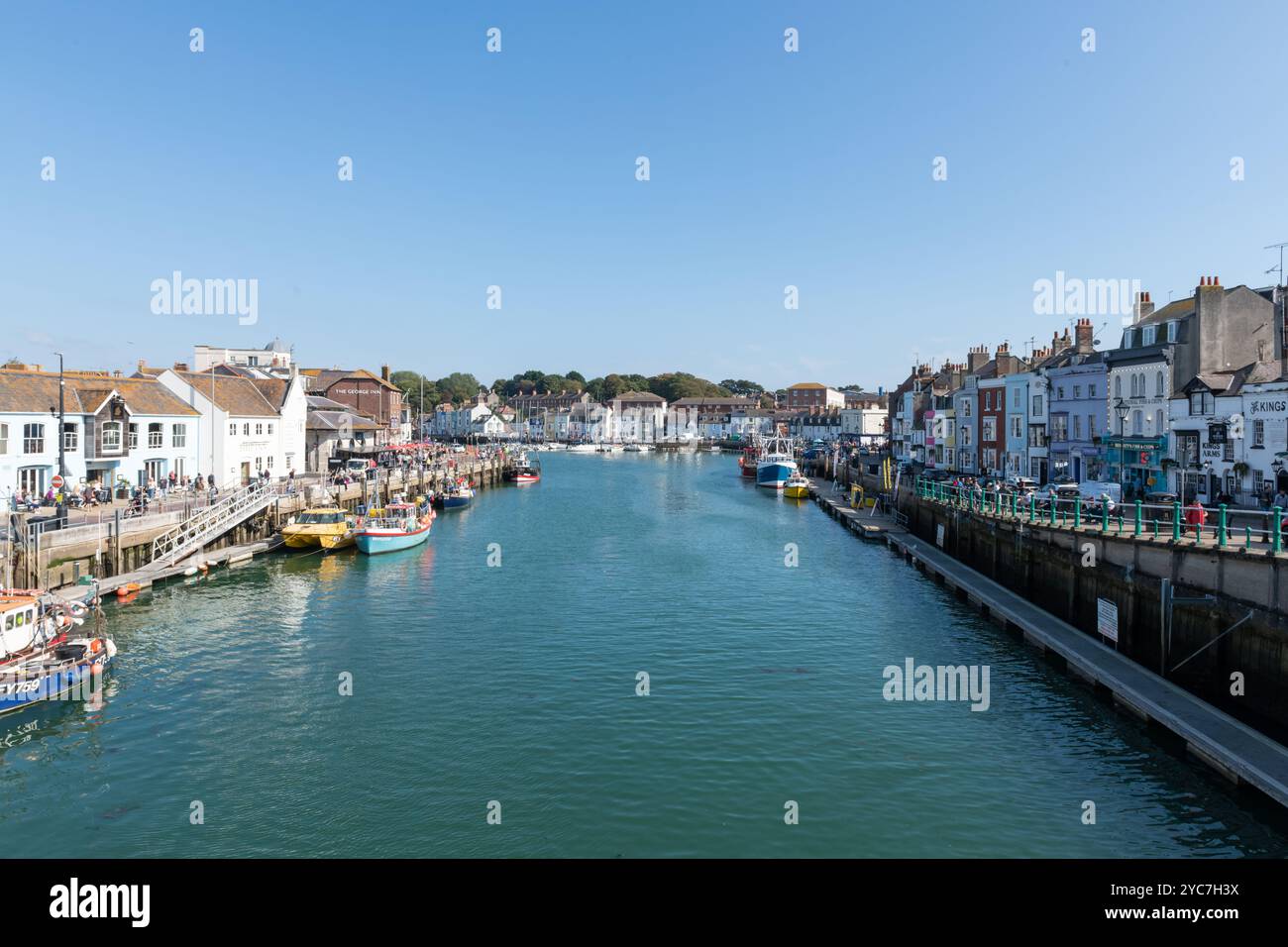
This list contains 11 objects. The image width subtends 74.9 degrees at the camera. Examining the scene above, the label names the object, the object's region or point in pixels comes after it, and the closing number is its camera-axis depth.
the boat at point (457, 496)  81.56
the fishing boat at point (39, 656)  22.83
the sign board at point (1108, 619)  26.22
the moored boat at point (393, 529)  50.97
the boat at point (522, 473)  118.38
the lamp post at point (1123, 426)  49.25
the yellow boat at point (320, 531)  49.88
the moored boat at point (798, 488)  93.19
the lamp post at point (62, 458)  37.41
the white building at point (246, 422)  59.00
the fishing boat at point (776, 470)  102.81
